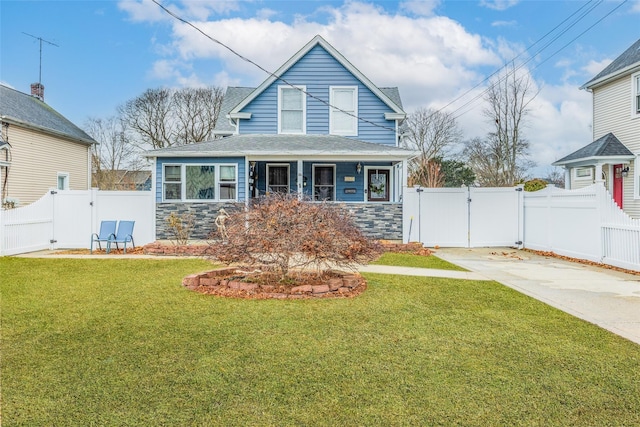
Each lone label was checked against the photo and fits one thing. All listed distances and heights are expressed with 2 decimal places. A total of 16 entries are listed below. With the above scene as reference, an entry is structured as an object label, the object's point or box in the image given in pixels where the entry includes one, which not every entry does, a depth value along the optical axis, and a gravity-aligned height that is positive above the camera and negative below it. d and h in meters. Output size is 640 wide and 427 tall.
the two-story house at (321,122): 15.98 +3.76
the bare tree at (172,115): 36.22 +9.04
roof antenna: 20.55 +8.88
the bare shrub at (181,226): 12.45 -0.36
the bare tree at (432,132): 34.00 +7.12
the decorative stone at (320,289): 6.23 -1.14
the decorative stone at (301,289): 6.21 -1.14
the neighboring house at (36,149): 16.77 +3.01
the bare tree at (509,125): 28.09 +6.53
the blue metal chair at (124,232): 11.79 -0.53
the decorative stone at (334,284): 6.36 -1.09
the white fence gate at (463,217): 13.14 -0.03
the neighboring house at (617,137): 14.77 +3.07
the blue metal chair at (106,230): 11.90 -0.48
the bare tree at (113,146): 35.38 +5.96
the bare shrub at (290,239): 6.17 -0.36
